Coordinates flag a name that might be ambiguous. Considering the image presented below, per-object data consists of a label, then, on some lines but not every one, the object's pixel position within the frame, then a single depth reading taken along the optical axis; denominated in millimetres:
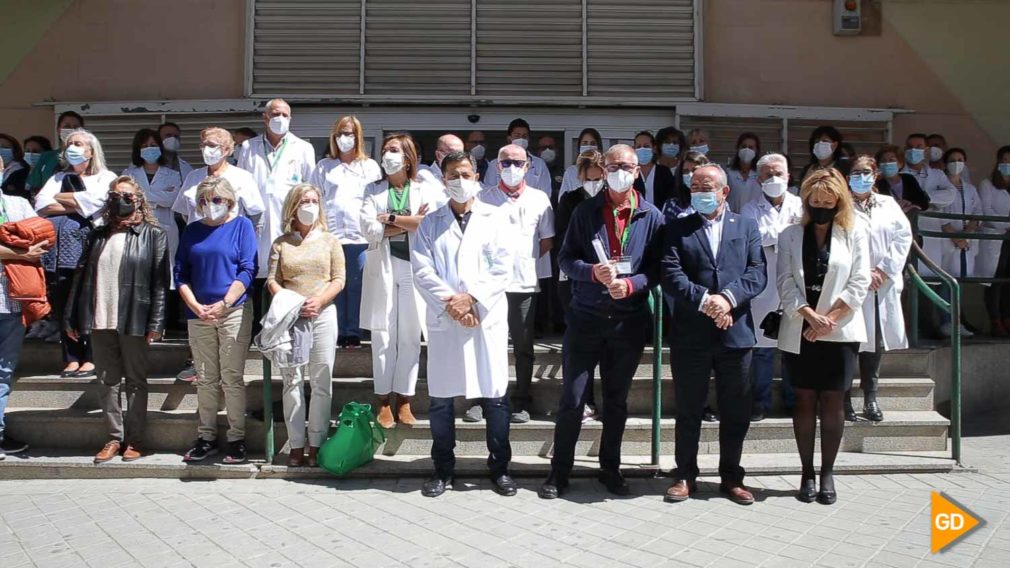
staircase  6117
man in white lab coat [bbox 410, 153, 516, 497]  5629
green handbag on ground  5812
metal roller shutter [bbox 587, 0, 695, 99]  9680
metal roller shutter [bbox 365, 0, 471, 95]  9594
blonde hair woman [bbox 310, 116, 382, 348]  6664
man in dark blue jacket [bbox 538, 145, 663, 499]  5520
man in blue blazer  5410
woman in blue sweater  6016
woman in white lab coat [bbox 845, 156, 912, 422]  6152
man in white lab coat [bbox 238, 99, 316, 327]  6852
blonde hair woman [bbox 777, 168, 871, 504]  5426
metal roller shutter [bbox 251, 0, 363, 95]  9547
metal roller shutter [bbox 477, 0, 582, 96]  9633
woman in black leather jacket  6129
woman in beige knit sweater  5961
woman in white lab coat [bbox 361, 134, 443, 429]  6227
